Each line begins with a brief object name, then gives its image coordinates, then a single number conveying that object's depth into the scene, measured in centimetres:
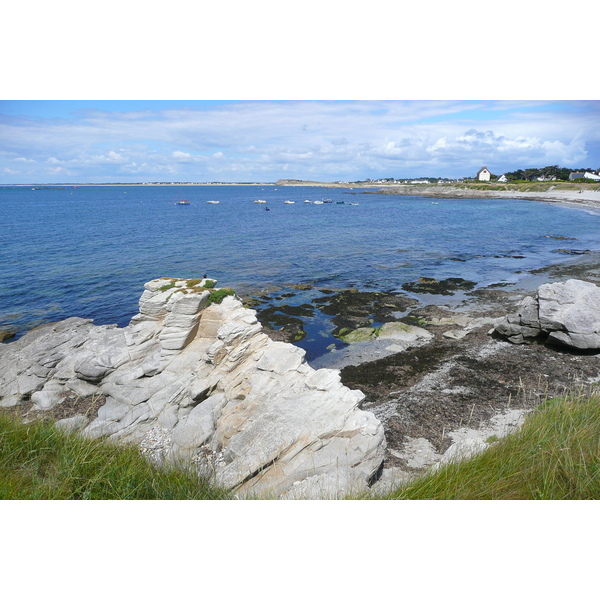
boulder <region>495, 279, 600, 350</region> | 1606
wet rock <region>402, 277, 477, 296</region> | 2906
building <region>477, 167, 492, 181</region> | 17088
